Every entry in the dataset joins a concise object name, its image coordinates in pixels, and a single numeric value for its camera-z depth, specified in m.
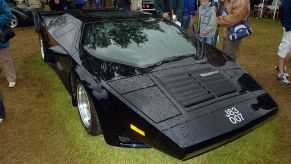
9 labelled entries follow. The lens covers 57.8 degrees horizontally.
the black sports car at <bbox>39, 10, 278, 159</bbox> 2.34
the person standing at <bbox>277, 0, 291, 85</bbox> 4.55
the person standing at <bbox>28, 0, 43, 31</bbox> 8.01
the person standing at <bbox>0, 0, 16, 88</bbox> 3.97
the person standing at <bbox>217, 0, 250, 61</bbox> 4.28
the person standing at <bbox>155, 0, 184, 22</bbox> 5.93
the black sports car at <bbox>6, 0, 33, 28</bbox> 9.02
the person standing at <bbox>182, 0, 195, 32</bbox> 6.56
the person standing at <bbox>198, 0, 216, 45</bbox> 4.73
